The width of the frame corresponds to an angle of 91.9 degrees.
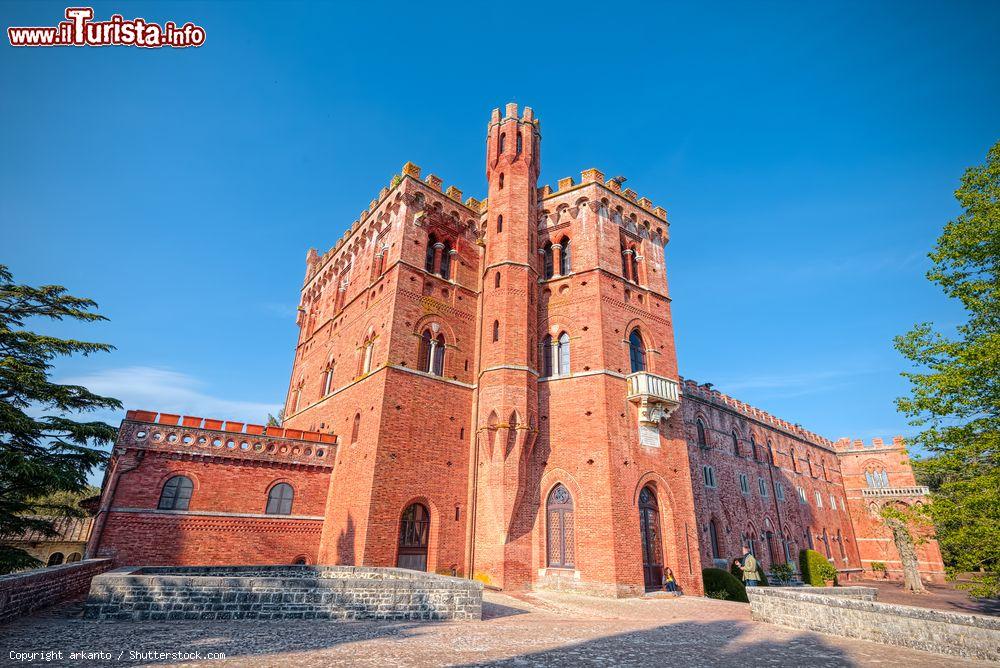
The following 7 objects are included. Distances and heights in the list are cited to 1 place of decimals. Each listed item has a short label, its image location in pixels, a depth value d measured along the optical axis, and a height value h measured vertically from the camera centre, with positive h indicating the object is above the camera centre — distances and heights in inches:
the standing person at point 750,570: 680.4 -44.4
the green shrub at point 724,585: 800.3 -75.9
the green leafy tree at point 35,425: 629.3 +117.1
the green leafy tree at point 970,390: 509.0 +160.5
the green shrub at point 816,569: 1211.7 -72.8
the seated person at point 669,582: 717.9 -66.4
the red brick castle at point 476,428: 713.6 +149.0
